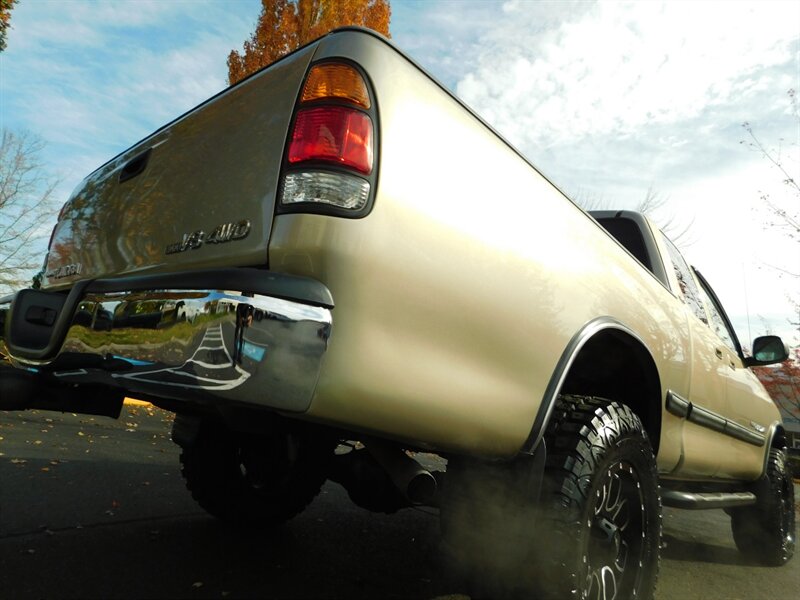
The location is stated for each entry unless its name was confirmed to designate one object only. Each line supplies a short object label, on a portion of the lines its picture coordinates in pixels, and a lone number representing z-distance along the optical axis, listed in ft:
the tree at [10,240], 62.67
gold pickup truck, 4.70
